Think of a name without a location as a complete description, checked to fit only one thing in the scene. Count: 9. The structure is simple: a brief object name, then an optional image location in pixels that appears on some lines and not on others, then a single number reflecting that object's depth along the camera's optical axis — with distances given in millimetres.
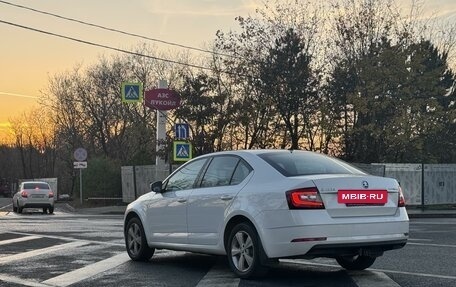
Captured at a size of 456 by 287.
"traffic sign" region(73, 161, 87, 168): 31780
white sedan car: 6871
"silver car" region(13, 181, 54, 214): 28484
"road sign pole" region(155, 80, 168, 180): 27656
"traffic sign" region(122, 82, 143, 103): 25578
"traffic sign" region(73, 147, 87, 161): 32219
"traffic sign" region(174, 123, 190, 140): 24719
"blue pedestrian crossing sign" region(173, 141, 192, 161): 24547
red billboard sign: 26141
